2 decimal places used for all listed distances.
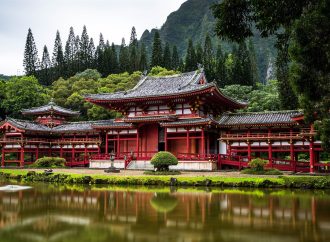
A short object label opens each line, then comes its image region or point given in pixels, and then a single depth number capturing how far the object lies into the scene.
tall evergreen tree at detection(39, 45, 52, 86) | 97.25
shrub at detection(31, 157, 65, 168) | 39.59
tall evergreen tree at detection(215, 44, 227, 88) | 78.62
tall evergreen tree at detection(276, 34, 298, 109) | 49.69
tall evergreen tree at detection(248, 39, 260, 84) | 89.55
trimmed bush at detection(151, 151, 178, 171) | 30.98
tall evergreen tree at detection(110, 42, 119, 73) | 93.50
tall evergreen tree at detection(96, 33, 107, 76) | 93.88
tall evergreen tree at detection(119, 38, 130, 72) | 92.50
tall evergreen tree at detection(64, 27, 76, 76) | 99.31
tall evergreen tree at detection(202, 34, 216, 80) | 81.66
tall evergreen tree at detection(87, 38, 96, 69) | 99.19
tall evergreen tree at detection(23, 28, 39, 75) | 97.50
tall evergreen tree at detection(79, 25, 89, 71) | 99.44
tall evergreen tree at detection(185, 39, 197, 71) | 82.50
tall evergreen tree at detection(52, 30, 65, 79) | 97.32
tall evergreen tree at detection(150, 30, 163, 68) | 88.06
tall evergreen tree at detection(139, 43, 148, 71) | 92.06
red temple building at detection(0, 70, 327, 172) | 34.12
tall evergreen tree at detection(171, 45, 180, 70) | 92.66
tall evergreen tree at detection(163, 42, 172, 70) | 89.00
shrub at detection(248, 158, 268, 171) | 29.69
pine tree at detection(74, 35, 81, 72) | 97.44
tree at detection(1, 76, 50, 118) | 64.43
